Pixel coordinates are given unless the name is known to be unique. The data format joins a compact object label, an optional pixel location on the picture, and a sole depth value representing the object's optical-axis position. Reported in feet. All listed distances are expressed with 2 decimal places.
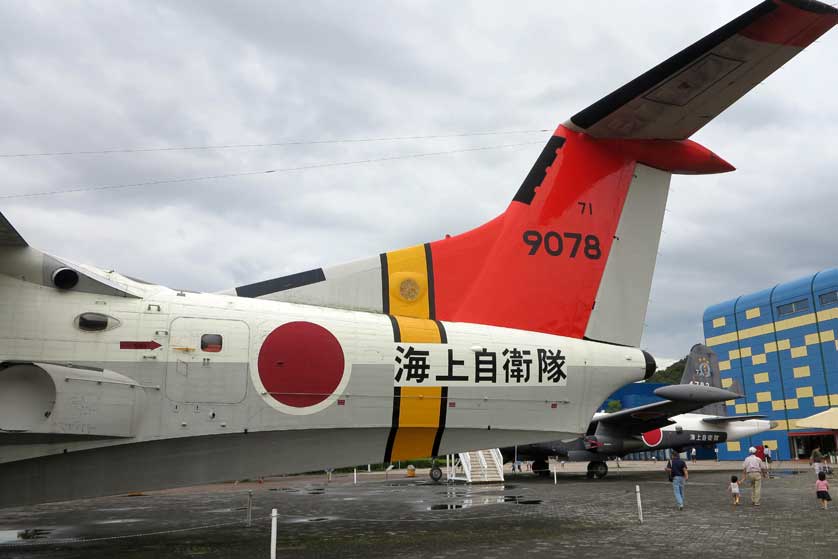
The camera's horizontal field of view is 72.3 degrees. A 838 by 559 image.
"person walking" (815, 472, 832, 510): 41.29
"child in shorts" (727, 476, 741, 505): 45.68
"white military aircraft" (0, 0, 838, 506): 23.09
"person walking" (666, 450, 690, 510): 44.11
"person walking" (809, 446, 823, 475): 54.44
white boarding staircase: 82.87
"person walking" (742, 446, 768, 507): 46.19
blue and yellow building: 132.16
